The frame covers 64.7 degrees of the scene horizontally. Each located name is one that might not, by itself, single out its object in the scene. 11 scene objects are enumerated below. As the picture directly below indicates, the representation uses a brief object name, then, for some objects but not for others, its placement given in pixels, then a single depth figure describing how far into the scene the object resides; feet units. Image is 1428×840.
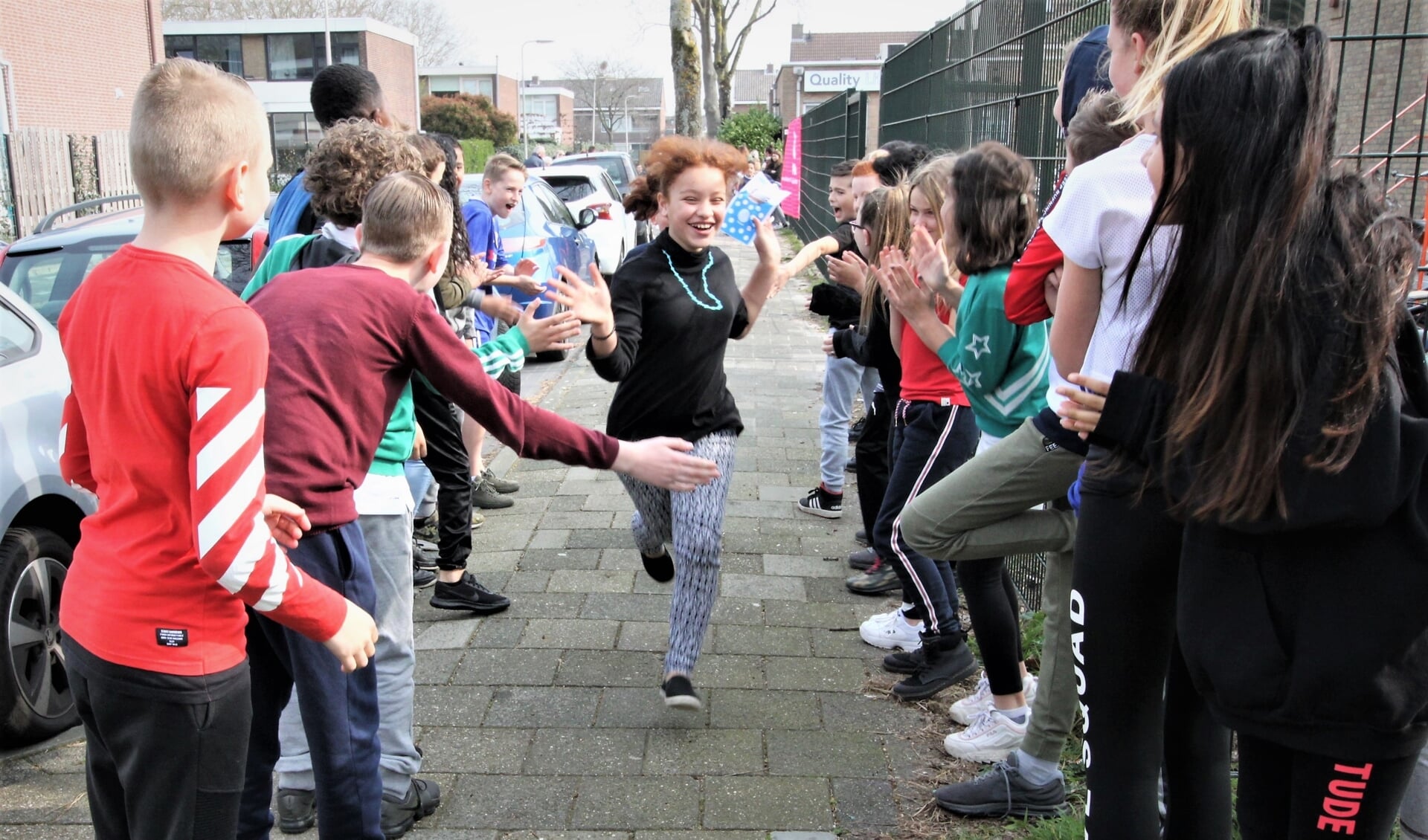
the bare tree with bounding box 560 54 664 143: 321.73
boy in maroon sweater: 7.89
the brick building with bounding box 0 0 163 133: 91.66
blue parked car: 27.55
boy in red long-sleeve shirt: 5.99
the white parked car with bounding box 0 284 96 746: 11.42
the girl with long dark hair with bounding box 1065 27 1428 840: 5.59
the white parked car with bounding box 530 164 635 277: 47.60
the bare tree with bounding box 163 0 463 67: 219.20
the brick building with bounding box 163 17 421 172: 174.60
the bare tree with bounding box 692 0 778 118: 122.52
